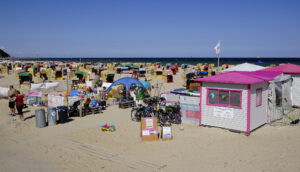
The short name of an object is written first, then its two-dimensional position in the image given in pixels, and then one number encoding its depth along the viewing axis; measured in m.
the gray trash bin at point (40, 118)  11.17
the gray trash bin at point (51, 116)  11.41
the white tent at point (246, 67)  18.51
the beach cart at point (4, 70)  38.56
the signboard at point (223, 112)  10.54
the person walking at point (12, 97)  12.49
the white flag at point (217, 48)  17.25
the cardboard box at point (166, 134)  9.56
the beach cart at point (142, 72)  37.32
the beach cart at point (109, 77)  27.72
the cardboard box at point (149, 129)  9.60
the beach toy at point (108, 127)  10.71
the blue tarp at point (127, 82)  16.88
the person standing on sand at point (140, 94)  16.92
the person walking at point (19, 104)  12.15
